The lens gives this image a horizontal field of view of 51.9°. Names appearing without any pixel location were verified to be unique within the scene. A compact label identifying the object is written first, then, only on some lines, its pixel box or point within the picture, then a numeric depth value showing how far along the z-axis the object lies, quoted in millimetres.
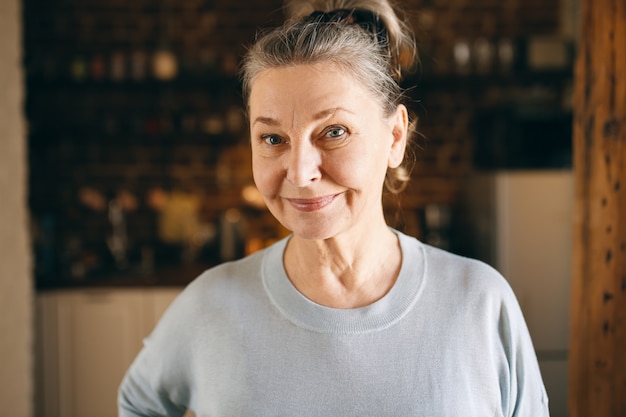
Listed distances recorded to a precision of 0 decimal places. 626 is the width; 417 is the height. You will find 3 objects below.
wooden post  1532
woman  1053
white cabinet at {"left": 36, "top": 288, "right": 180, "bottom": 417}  3740
